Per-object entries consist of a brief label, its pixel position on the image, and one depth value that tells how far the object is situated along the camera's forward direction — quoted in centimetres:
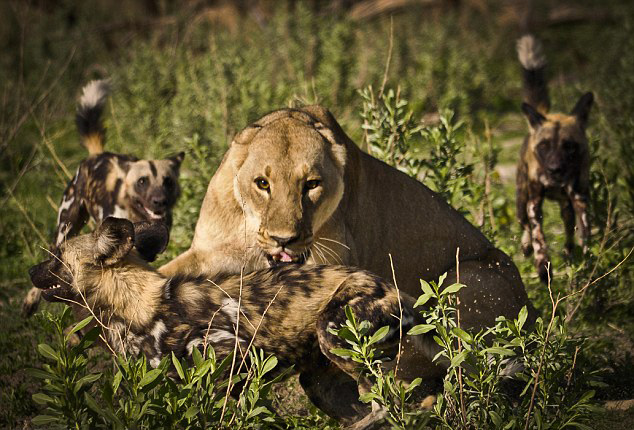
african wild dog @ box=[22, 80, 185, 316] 1415
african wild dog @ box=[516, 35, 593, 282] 1677
